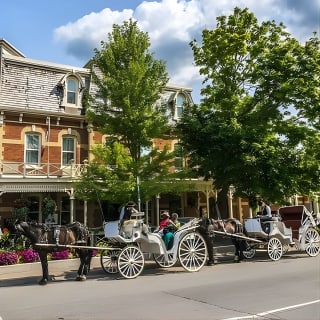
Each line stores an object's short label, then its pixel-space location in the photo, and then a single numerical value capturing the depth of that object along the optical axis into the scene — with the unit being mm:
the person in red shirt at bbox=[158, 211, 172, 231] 12203
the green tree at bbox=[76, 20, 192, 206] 15273
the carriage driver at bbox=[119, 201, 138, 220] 11141
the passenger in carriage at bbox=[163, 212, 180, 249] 11883
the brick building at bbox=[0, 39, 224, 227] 20281
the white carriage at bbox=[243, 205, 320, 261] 13570
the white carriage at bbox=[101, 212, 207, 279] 10773
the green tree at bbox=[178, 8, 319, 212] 16234
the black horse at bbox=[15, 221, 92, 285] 10312
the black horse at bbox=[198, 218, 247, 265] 12481
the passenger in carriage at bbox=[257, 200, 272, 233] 13688
